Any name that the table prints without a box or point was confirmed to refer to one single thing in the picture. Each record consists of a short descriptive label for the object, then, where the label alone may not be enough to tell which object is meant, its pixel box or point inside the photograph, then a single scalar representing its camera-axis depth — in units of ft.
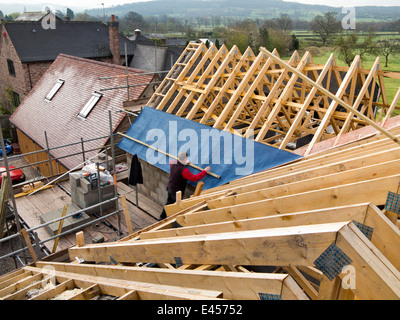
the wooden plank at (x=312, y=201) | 9.83
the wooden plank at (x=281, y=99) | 24.95
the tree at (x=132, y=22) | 334.85
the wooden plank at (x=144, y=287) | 8.68
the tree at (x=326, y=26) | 167.63
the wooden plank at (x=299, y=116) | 23.82
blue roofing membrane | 24.15
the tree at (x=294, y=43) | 152.76
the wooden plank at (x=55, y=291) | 12.62
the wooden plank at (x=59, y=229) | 26.14
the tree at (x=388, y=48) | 137.80
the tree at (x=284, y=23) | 220.06
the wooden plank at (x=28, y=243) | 18.81
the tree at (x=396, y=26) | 216.04
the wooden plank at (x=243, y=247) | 7.79
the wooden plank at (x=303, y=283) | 11.41
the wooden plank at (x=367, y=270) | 6.90
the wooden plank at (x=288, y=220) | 8.54
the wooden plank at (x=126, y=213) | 22.65
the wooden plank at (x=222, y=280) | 7.58
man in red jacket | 25.08
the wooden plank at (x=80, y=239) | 18.59
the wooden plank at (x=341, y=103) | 10.72
